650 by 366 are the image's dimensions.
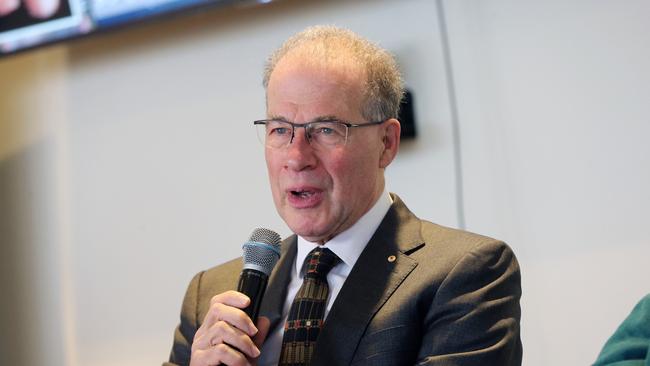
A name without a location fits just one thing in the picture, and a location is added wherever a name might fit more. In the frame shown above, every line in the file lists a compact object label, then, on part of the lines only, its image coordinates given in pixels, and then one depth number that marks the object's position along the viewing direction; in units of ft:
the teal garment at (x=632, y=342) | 9.54
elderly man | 10.02
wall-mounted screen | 12.61
